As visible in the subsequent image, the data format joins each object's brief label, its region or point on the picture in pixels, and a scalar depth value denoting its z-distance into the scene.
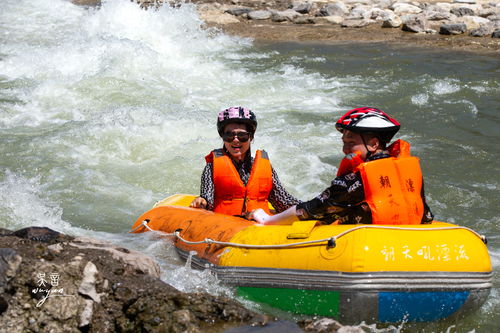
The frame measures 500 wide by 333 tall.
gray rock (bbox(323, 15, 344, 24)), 18.32
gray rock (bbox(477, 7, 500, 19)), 17.77
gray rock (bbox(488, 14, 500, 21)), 17.08
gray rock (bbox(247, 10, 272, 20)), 18.82
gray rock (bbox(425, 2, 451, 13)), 18.33
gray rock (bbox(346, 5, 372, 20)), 18.52
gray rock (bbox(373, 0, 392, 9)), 19.32
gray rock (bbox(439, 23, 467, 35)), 16.23
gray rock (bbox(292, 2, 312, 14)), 19.59
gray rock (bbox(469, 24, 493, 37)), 15.83
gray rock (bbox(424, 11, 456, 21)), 17.58
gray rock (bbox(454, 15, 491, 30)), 16.70
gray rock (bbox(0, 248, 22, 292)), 3.26
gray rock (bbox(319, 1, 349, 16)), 19.03
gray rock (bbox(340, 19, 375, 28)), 17.66
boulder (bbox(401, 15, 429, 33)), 16.70
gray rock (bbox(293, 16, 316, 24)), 18.36
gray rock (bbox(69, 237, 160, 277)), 3.89
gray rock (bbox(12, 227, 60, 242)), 4.02
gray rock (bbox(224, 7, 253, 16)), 19.31
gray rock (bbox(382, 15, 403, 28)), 17.36
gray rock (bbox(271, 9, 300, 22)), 18.66
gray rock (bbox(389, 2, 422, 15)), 18.50
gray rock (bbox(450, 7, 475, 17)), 18.00
